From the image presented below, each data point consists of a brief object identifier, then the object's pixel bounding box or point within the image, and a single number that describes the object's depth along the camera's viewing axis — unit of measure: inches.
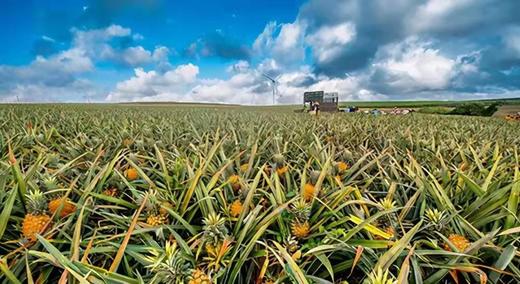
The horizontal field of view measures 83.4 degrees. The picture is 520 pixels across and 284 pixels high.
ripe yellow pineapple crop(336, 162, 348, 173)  65.3
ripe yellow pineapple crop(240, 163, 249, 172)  65.6
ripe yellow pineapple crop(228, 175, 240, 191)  55.9
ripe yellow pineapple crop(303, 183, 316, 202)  49.6
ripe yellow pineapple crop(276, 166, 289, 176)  64.6
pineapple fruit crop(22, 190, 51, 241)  39.8
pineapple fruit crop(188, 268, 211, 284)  30.7
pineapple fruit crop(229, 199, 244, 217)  46.2
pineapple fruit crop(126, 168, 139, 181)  62.1
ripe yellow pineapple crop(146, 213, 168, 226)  43.9
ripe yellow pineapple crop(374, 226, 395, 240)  43.4
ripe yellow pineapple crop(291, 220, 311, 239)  42.6
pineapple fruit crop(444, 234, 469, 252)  41.3
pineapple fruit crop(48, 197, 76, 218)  43.5
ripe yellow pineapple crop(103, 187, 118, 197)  55.1
